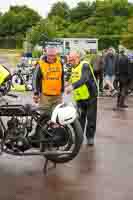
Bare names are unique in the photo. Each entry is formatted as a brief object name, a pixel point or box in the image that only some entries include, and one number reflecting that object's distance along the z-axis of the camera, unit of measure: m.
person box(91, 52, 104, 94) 15.30
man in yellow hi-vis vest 7.66
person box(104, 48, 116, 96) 15.78
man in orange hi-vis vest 7.71
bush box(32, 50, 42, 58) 36.48
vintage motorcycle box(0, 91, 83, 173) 6.45
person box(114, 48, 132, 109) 13.51
